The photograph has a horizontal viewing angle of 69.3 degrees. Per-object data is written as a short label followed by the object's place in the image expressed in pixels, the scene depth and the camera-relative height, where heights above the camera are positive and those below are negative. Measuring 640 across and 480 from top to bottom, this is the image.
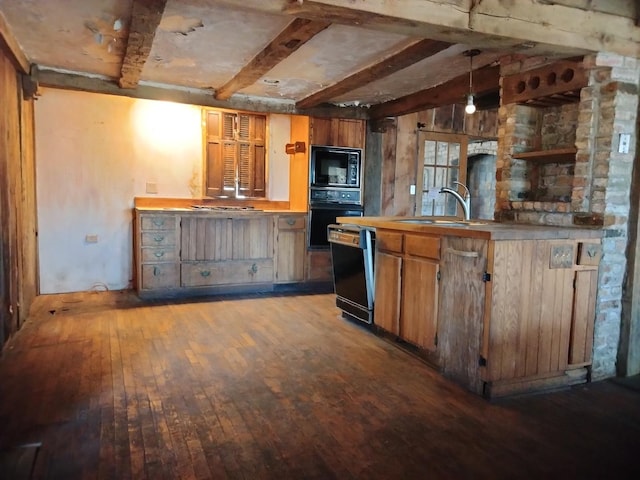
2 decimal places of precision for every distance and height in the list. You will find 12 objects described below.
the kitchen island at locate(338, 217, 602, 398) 2.66 -0.65
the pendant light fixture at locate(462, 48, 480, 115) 3.47 +1.01
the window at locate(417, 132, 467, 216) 6.43 +0.36
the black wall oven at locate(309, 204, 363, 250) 5.58 -0.36
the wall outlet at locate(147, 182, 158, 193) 5.40 -0.01
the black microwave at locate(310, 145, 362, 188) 5.55 +0.30
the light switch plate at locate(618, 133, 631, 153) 2.92 +0.35
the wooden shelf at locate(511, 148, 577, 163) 3.13 +0.29
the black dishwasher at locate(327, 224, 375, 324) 3.74 -0.65
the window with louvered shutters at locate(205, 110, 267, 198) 5.58 +0.42
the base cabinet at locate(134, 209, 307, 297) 4.89 -0.71
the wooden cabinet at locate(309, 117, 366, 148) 5.55 +0.72
